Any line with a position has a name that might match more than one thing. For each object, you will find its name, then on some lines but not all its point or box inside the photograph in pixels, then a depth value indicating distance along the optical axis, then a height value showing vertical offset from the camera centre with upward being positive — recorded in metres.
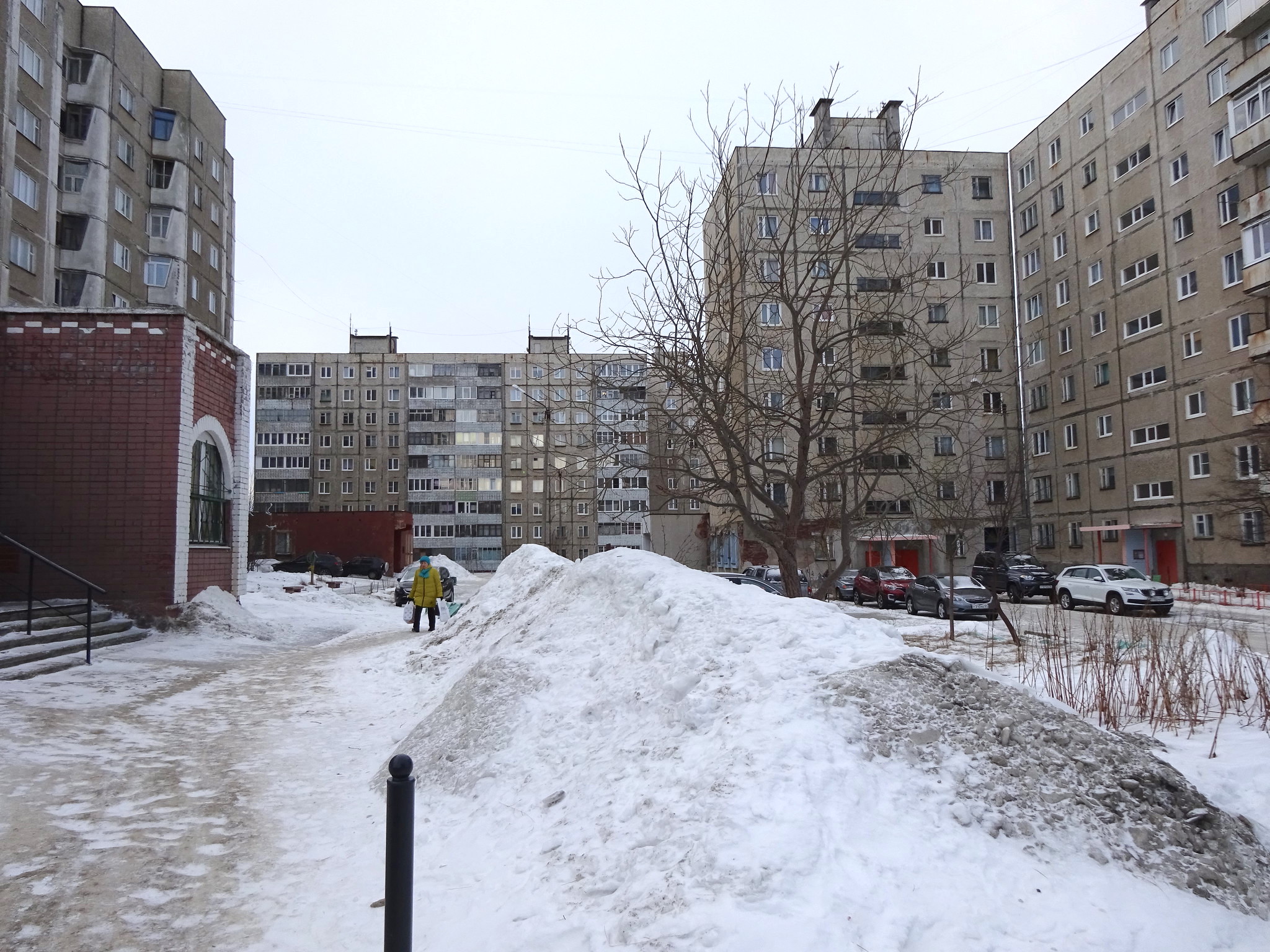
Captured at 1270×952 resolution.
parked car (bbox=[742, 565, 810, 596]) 30.14 -1.96
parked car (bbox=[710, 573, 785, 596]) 24.48 -1.93
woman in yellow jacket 17.08 -1.29
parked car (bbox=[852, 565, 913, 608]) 30.23 -2.33
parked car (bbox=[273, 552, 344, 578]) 49.22 -1.99
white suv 23.86 -2.15
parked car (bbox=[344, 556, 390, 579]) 50.31 -2.17
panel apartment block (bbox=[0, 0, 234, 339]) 32.00 +17.32
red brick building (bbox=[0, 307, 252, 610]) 14.77 +1.78
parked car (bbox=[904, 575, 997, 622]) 23.88 -2.31
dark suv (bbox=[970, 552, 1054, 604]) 30.73 -2.19
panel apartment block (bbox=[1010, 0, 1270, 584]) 31.09 +10.42
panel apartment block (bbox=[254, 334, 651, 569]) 78.69 +8.31
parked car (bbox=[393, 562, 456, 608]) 25.75 -2.01
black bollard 3.01 -1.28
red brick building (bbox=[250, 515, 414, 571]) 55.75 +0.07
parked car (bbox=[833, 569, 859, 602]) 33.84 -2.66
